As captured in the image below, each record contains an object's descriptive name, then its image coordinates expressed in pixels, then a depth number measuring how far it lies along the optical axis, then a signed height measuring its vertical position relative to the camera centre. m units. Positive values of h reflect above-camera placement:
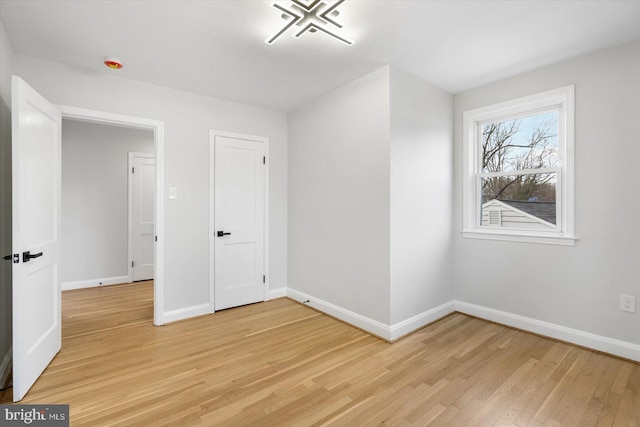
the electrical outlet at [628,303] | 2.48 -0.72
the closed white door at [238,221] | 3.70 -0.10
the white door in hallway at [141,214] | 5.09 -0.02
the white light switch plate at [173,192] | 3.34 +0.22
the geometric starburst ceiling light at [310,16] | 1.90 +1.28
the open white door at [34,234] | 1.96 -0.16
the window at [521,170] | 2.86 +0.46
